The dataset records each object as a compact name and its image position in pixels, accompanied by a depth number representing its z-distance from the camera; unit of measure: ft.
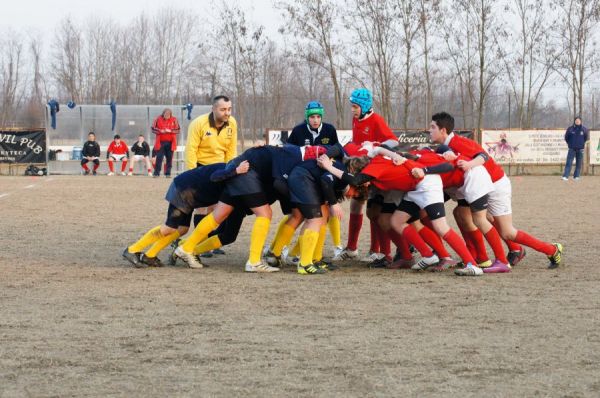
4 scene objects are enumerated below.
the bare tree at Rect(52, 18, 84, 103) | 187.83
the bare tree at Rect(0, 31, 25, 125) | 192.44
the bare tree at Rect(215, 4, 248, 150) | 144.25
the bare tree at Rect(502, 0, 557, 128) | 131.44
